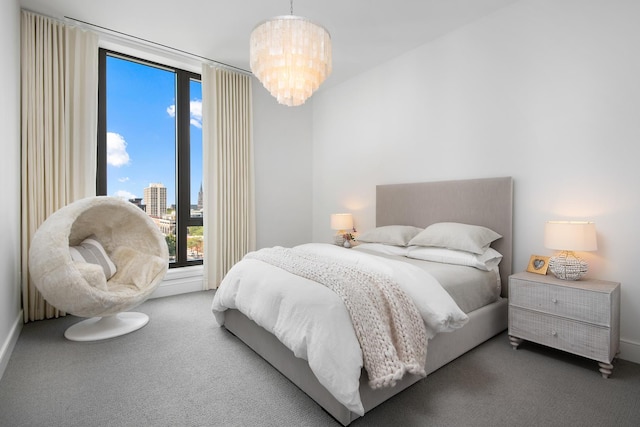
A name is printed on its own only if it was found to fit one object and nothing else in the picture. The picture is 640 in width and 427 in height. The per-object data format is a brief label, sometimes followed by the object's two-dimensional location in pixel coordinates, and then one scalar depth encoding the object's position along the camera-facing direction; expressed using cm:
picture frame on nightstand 235
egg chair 221
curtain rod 307
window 361
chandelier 208
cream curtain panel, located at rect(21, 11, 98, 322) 278
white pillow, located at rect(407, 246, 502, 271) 250
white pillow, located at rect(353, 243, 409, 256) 307
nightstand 191
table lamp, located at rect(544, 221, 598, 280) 209
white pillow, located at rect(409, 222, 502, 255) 256
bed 166
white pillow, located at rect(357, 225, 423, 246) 314
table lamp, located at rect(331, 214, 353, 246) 404
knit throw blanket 148
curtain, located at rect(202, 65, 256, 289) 386
